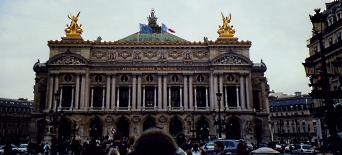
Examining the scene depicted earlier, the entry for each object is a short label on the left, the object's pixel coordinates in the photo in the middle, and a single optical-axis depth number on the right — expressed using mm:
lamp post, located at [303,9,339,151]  11456
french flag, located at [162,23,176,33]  58000
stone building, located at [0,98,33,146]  78375
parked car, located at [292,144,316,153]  31864
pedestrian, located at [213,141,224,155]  9901
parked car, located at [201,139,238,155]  21122
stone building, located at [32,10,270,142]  51031
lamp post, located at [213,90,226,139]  32188
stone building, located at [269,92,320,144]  75562
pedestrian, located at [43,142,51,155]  28750
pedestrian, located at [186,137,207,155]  11530
